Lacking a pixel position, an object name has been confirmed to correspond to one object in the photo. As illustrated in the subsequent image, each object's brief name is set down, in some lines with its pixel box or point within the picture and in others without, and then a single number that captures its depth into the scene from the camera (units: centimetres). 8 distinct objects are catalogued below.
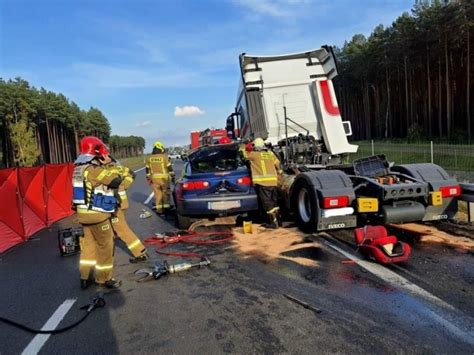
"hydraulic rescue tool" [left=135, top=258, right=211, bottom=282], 533
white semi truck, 640
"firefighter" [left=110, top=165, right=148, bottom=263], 592
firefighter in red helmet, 516
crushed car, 788
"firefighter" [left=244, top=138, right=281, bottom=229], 786
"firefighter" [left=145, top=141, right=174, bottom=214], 1088
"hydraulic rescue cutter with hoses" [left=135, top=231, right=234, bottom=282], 541
